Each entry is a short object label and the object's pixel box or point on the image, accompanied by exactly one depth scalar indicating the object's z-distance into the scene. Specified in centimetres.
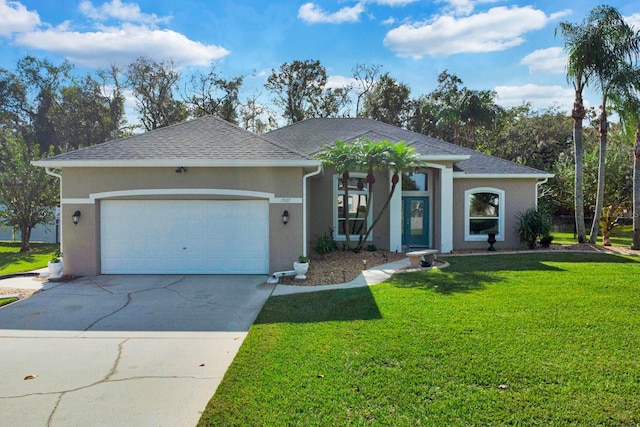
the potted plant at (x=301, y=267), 972
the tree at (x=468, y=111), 2700
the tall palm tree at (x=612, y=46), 1455
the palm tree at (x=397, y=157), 1147
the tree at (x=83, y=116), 3111
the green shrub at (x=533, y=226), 1448
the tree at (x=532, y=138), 3200
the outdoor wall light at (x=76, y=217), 1033
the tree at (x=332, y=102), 3516
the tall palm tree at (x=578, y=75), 1477
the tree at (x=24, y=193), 1678
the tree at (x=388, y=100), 3400
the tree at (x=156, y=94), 3294
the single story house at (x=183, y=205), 1030
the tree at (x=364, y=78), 3519
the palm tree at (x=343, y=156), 1170
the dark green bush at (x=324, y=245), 1287
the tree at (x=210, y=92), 3300
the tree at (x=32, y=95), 3164
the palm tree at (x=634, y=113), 1455
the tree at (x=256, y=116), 3494
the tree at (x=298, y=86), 3437
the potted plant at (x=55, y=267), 996
